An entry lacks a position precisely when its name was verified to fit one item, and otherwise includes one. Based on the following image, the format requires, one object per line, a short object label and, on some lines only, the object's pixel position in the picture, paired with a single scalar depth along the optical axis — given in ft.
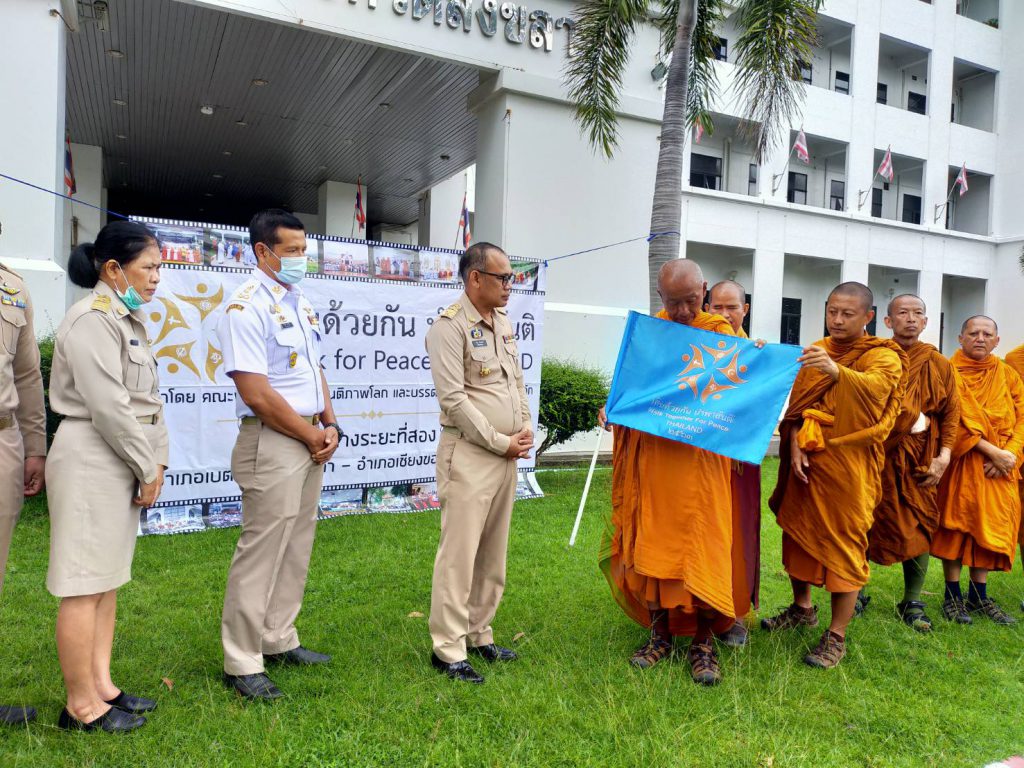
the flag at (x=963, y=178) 70.49
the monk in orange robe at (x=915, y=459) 13.43
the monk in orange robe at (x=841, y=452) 11.55
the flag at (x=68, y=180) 33.45
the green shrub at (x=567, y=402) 25.88
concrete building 30.96
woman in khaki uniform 8.33
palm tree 28.37
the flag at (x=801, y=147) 58.17
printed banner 17.67
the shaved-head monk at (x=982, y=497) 14.52
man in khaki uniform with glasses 10.53
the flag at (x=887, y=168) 65.00
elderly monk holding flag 10.85
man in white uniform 9.48
